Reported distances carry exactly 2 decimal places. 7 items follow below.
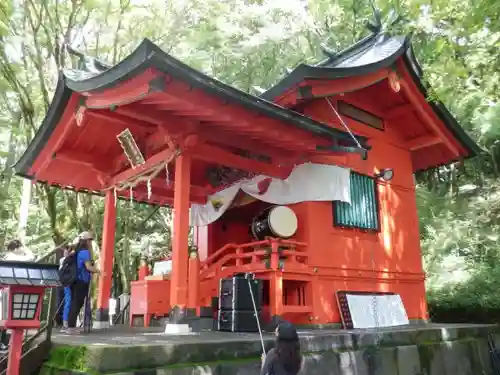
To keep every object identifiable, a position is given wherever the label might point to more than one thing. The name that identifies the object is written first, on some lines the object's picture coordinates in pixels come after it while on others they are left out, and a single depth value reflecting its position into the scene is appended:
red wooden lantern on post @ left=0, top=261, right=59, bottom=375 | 4.59
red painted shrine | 6.86
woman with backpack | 7.21
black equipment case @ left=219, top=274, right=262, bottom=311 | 7.21
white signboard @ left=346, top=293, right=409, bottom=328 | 9.02
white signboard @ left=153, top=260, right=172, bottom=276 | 10.89
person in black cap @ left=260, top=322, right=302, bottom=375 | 3.64
